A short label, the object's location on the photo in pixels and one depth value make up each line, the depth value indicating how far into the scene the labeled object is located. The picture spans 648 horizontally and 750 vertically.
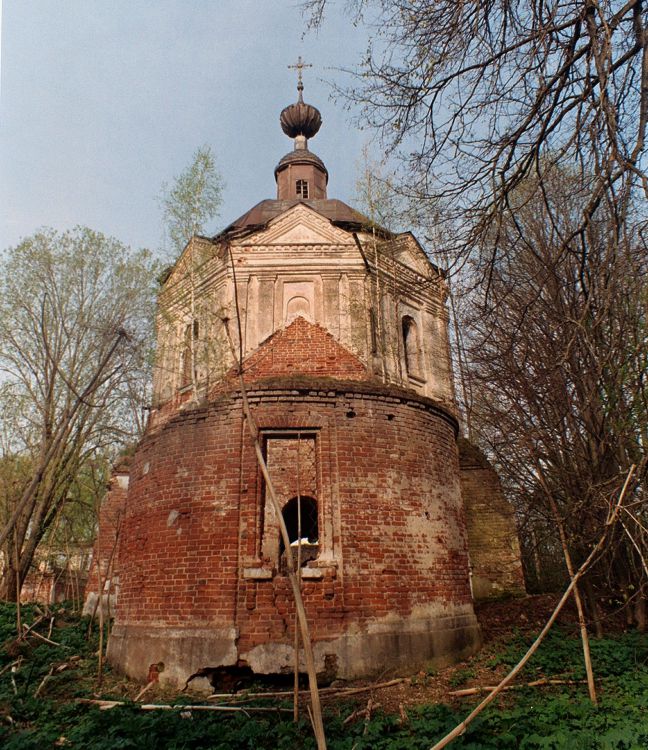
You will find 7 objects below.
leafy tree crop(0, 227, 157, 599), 15.00
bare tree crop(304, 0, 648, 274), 3.28
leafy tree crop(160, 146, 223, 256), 12.06
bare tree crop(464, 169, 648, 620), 8.74
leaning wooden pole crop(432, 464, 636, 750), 2.47
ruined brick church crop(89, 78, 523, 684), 7.42
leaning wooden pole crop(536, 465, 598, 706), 5.94
